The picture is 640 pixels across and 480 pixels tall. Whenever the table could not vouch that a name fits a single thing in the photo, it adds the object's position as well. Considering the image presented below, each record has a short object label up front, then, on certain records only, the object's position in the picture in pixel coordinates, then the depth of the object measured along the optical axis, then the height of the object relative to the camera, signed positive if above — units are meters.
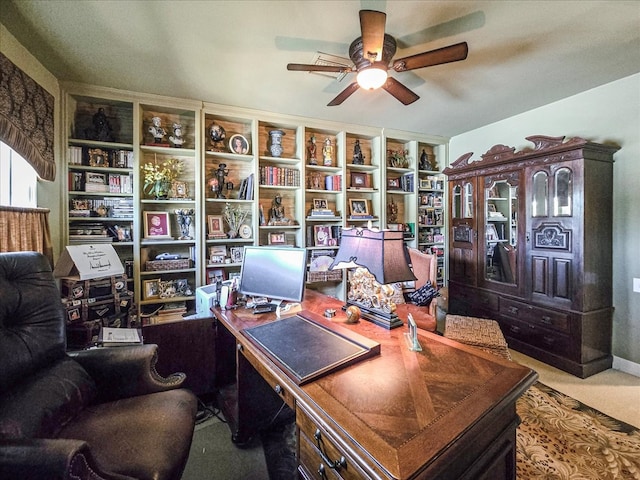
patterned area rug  1.56 -1.26
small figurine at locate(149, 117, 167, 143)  2.91 +1.10
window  1.91 +0.41
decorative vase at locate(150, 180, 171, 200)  2.92 +0.50
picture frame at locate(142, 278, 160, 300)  2.89 -0.51
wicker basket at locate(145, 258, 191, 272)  2.87 -0.27
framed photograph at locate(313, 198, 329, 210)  3.76 +0.45
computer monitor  1.80 -0.23
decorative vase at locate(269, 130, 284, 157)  3.44 +1.14
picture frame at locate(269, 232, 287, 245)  3.54 +0.00
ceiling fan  1.56 +1.13
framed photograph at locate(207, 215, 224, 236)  3.21 +0.15
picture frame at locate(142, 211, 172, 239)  2.91 +0.14
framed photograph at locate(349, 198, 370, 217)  3.88 +0.43
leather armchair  0.81 -0.63
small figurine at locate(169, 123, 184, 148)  3.00 +1.07
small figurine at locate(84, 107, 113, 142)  2.74 +1.04
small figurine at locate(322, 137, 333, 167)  3.73 +1.10
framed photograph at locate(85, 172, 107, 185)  2.72 +0.58
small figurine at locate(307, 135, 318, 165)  3.73 +1.17
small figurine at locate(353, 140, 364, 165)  3.88 +1.11
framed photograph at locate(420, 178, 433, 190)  4.21 +0.79
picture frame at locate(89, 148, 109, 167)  2.72 +0.77
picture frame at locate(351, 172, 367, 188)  3.93 +0.80
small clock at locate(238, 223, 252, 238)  3.32 +0.07
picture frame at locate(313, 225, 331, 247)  3.71 +0.04
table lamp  1.37 -0.14
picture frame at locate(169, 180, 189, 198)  3.07 +0.52
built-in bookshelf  2.77 +0.61
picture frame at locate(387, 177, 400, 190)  4.12 +0.79
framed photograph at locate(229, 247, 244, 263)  3.30 -0.18
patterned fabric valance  1.71 +0.81
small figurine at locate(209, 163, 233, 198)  3.21 +0.64
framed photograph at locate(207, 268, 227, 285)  3.14 -0.40
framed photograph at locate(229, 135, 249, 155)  3.24 +1.06
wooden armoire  2.50 -0.10
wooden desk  0.71 -0.51
